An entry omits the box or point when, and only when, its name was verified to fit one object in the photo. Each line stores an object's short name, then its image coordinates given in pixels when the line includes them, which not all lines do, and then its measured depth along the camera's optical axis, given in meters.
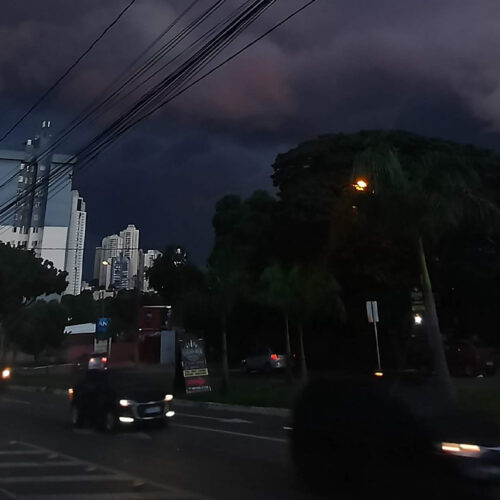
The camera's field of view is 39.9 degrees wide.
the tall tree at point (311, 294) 26.56
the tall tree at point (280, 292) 26.62
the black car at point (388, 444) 6.66
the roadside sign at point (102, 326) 38.59
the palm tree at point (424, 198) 19.25
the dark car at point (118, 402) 15.89
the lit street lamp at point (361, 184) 19.55
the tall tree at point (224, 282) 27.30
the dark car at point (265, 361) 38.06
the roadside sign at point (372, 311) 22.17
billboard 25.92
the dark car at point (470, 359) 28.95
